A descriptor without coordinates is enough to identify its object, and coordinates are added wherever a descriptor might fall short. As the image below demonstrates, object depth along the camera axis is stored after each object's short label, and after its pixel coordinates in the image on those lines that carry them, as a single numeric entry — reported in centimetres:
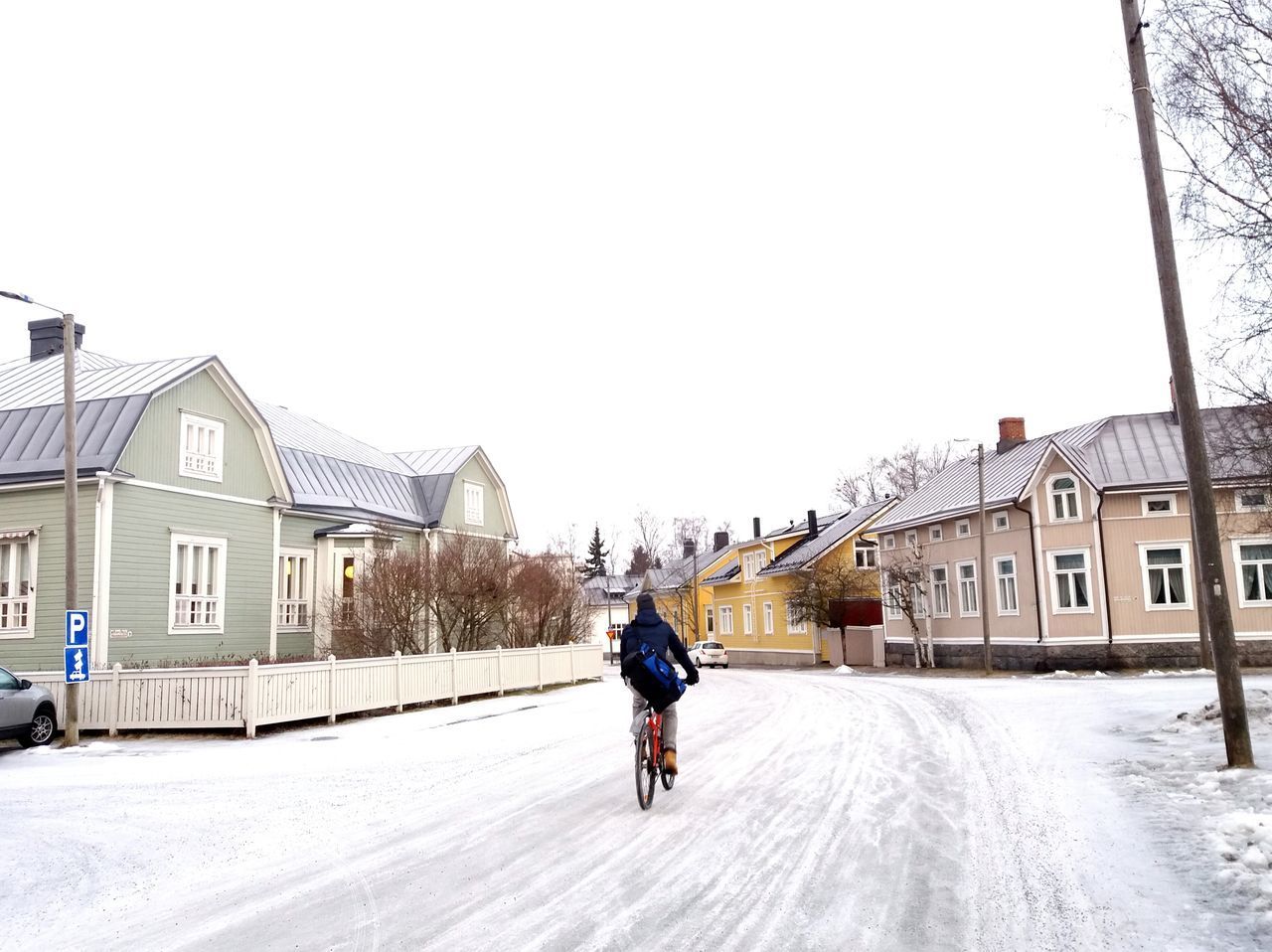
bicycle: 843
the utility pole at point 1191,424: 928
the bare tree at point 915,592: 3638
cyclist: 891
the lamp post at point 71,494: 1534
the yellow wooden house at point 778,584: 4722
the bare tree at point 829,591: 4428
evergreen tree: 11569
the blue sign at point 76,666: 1511
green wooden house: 2022
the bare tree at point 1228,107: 1014
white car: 5097
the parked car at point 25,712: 1481
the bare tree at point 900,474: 6731
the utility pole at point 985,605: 2964
